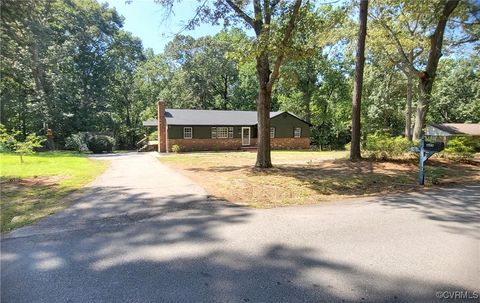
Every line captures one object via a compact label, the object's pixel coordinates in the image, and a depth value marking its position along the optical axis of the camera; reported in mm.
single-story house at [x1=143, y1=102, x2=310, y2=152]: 26312
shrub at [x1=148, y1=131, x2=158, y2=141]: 34869
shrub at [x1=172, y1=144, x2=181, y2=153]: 24691
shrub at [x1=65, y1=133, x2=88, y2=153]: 29188
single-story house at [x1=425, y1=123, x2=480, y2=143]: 30828
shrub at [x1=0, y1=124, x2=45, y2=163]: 12859
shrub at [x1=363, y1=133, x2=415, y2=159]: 13313
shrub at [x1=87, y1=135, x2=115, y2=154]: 29672
